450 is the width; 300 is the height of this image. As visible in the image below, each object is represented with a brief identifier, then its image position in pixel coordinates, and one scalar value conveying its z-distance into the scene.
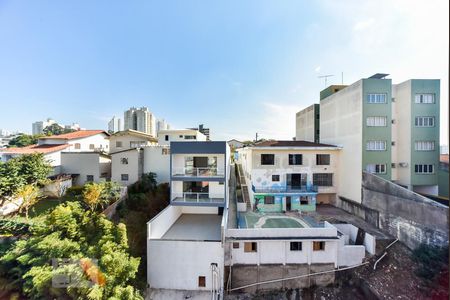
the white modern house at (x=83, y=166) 20.27
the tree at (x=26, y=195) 13.70
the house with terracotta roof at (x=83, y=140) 23.98
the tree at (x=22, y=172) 14.06
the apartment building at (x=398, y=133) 16.31
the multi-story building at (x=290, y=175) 17.55
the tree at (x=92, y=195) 13.93
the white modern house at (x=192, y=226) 11.12
